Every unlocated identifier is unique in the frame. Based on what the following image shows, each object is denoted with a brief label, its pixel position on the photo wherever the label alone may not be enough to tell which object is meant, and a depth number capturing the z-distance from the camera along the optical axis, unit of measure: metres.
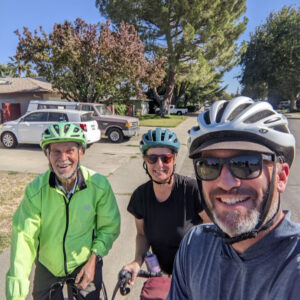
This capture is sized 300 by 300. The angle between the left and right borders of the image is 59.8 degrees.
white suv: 11.16
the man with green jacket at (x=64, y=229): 1.95
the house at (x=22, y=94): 23.77
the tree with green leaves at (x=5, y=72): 52.19
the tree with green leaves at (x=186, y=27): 25.70
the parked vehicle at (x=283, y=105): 67.75
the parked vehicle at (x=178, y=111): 43.09
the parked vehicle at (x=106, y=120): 13.23
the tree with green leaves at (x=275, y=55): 39.25
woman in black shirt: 2.13
